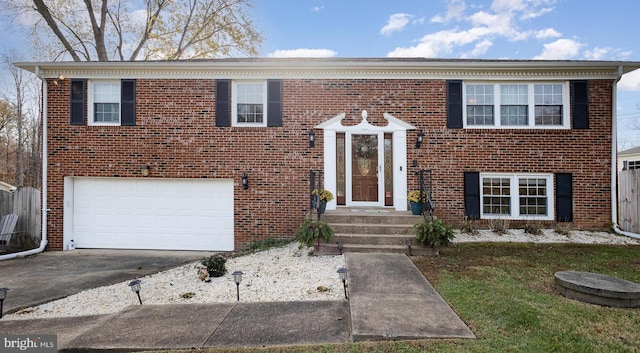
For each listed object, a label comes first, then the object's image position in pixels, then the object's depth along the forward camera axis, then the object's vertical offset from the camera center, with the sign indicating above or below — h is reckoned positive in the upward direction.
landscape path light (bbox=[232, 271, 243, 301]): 4.29 -1.35
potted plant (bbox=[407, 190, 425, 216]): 7.54 -0.57
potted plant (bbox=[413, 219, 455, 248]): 6.22 -1.11
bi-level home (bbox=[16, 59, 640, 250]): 8.31 +0.94
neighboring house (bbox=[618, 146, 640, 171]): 19.86 +1.29
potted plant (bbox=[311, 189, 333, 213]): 7.40 -0.46
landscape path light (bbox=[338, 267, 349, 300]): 4.16 -1.27
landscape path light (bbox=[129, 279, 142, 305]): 4.28 -1.47
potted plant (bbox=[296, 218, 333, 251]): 6.32 -1.10
